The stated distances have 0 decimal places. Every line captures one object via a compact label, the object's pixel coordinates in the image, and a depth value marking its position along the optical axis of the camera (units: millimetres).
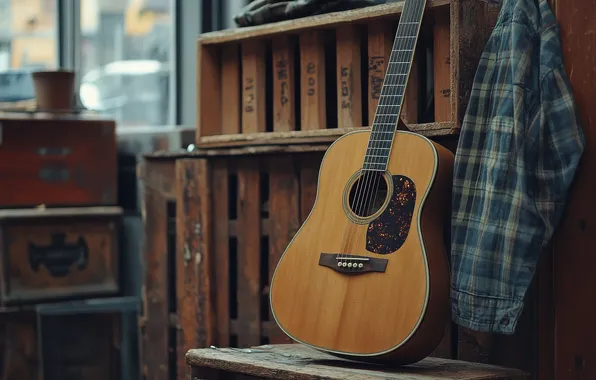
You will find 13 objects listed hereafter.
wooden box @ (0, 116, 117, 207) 4121
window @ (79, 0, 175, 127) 4746
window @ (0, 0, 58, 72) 5227
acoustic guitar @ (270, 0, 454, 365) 2238
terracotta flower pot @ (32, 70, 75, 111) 4285
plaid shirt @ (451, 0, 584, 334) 2307
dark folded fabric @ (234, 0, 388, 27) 2910
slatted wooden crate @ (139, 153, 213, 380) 3186
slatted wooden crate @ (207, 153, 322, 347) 2955
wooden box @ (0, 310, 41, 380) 3967
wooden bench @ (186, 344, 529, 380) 2148
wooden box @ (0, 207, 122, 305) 3988
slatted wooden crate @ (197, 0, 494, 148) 2584
